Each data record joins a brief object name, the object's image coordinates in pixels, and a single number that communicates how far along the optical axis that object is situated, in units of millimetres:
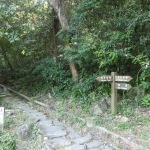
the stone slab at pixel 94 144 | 3678
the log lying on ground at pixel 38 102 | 5297
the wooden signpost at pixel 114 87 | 4707
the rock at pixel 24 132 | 4488
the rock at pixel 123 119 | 4383
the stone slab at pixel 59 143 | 3764
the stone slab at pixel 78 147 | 3606
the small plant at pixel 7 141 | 4223
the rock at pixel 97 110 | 5016
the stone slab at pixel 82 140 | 3888
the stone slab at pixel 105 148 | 3586
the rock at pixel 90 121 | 4524
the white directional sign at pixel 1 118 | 4805
